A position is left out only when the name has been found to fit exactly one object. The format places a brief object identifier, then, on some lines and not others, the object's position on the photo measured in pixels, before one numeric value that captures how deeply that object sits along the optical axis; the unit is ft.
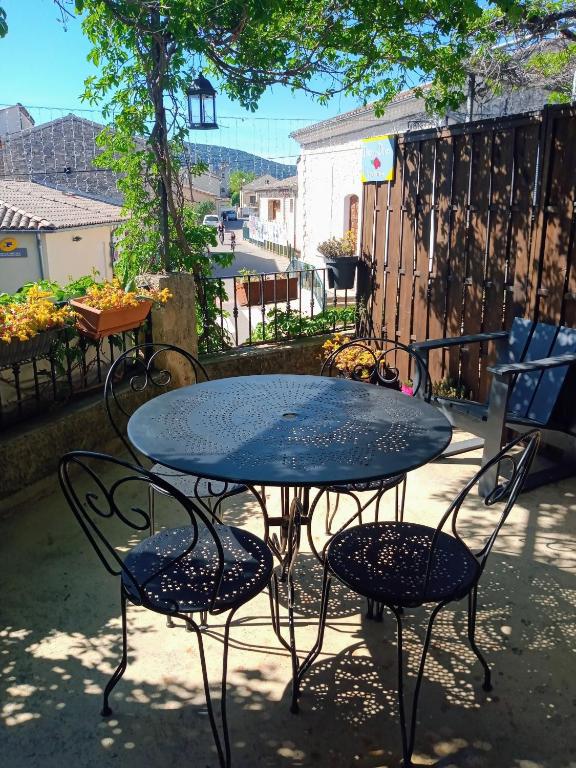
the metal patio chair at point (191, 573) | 5.48
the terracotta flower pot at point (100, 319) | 11.30
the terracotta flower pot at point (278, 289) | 20.06
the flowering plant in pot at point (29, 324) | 9.81
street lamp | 14.57
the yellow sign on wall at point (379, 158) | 15.40
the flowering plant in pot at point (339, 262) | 16.92
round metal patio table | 5.94
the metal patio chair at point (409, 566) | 5.67
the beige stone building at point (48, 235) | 47.03
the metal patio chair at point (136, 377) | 9.84
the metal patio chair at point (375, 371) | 7.98
